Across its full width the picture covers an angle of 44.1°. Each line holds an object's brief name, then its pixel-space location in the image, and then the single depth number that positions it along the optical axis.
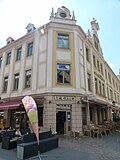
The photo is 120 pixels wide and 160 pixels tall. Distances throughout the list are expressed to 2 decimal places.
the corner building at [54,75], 13.74
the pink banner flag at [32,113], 6.41
